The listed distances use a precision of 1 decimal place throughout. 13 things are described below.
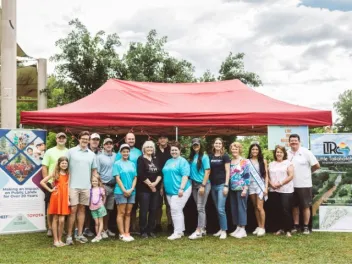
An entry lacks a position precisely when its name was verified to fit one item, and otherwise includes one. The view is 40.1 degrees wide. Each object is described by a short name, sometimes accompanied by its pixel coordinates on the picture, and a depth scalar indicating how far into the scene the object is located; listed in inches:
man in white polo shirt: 282.0
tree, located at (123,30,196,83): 618.2
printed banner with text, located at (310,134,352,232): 293.6
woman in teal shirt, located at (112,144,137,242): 262.5
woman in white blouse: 278.1
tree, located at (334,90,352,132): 1713.8
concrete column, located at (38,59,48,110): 460.1
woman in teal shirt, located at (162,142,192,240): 267.3
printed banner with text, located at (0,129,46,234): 291.6
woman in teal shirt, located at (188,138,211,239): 270.2
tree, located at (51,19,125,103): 589.0
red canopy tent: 295.4
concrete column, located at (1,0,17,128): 363.3
